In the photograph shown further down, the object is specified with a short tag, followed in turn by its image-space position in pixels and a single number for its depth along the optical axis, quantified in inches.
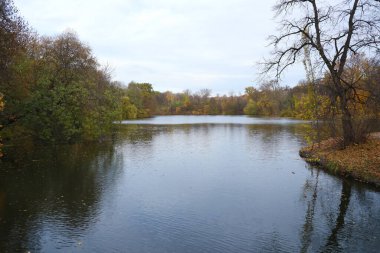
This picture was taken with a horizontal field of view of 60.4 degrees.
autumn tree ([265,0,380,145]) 759.1
